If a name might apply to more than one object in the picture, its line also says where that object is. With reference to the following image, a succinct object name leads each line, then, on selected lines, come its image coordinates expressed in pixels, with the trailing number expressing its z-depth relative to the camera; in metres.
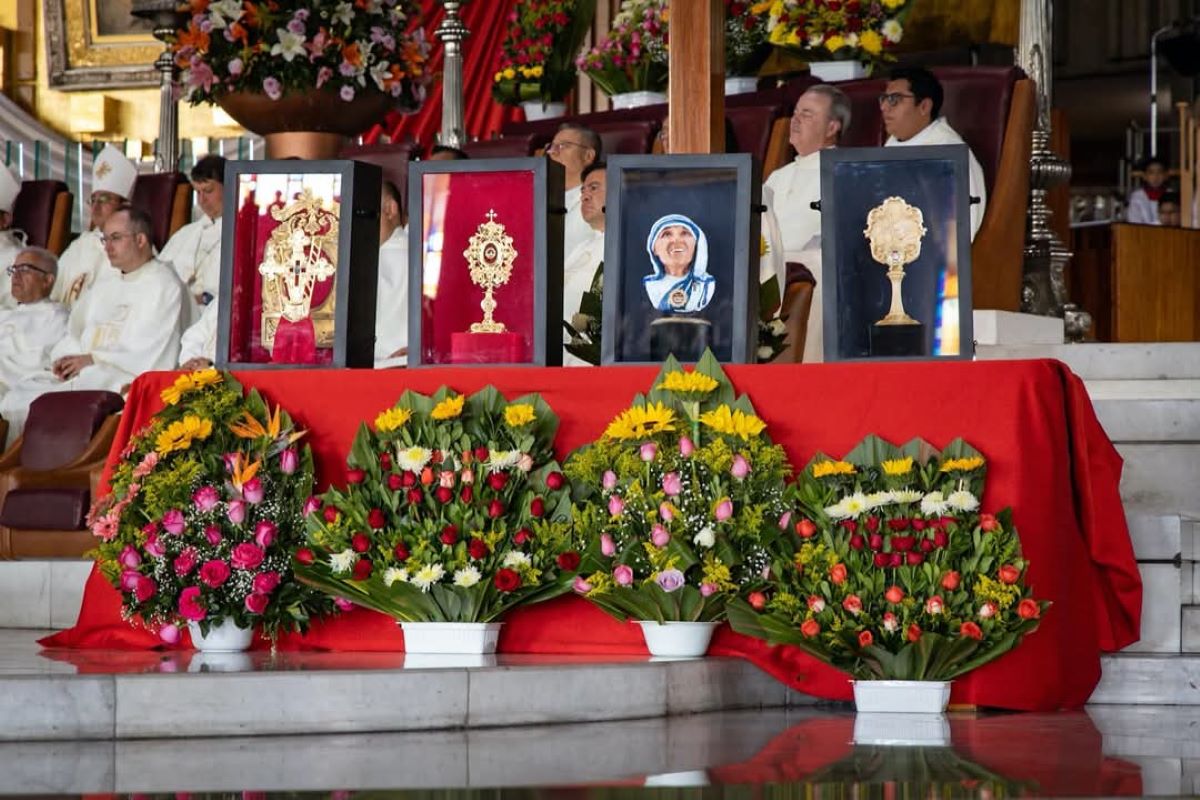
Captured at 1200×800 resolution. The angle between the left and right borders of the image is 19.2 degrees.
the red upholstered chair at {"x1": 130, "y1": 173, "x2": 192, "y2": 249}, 12.70
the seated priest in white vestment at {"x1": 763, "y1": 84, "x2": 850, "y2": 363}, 9.65
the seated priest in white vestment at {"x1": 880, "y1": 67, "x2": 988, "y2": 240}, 9.59
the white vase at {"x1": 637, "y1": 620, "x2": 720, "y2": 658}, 5.99
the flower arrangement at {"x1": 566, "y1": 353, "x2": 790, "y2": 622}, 5.89
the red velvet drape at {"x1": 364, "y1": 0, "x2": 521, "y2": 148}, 14.77
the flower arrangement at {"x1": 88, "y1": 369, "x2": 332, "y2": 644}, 6.13
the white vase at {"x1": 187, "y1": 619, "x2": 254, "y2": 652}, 6.26
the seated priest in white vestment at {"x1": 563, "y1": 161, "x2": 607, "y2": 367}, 8.97
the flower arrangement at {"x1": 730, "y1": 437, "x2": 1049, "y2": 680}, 5.69
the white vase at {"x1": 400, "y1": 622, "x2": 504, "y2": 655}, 6.07
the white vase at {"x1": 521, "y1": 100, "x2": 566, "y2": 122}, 14.06
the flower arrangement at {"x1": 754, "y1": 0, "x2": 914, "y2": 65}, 11.41
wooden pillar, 6.95
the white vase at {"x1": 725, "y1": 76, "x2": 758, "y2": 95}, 12.56
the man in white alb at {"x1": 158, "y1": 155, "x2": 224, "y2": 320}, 11.74
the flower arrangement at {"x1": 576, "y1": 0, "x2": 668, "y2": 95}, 12.70
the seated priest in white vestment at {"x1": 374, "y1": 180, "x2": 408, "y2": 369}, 9.90
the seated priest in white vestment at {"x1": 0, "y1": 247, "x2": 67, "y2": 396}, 11.74
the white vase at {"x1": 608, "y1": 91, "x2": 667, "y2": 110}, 12.96
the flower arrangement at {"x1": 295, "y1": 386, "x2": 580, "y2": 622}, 6.02
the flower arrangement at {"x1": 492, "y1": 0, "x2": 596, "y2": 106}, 13.68
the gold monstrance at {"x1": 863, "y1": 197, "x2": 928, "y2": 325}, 6.16
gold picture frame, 18.51
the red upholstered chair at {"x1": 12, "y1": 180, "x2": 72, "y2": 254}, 13.42
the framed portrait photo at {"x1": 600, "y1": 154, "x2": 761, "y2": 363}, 6.24
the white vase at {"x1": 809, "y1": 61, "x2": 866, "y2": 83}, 11.65
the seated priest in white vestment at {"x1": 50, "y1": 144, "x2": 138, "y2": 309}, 12.63
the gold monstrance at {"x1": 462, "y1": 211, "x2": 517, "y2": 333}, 6.43
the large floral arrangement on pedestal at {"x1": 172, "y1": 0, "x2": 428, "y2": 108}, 10.24
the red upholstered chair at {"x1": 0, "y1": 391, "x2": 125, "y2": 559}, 9.09
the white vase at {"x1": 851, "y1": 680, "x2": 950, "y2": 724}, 5.83
